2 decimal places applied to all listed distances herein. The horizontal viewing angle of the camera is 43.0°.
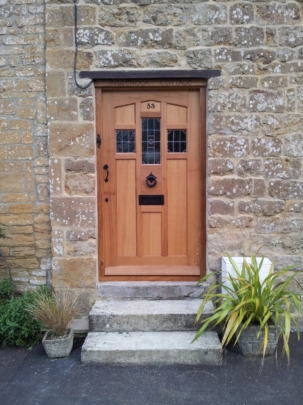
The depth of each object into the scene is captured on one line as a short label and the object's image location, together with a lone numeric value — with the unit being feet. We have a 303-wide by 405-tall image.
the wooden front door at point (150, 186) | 13.71
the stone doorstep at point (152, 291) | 13.73
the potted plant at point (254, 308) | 11.20
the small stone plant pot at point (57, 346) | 11.87
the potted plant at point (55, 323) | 11.91
